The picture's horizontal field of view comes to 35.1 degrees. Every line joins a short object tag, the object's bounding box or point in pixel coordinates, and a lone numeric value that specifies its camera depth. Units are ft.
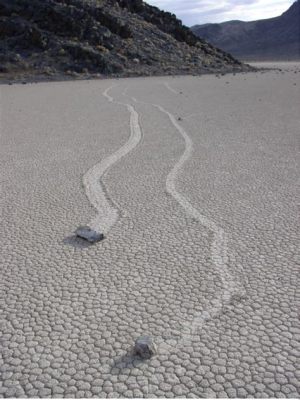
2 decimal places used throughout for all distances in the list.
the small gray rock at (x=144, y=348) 8.71
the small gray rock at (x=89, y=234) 13.82
